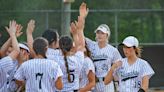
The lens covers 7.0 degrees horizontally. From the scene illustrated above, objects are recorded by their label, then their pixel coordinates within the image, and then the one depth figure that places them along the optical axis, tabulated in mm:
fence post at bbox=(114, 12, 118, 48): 37349
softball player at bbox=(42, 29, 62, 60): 18722
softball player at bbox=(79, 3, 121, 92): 21735
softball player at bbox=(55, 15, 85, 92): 18523
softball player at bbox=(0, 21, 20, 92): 18202
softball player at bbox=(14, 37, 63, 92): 17162
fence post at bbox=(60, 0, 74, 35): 29385
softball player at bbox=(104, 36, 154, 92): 19594
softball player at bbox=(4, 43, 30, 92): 18753
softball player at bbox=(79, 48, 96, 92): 19869
